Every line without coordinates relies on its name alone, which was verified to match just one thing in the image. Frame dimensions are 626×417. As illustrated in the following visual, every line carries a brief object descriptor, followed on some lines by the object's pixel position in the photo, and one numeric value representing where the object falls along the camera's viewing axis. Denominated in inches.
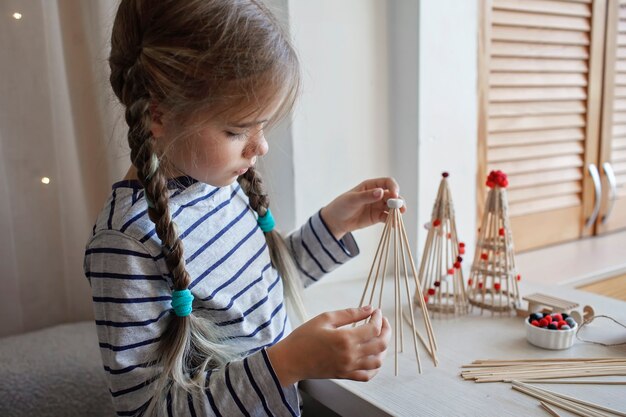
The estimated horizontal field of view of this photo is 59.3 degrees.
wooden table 26.1
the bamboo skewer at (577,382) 27.2
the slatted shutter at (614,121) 54.0
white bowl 30.9
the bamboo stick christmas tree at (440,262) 36.1
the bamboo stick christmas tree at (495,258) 36.5
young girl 24.7
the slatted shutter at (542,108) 49.3
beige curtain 35.0
